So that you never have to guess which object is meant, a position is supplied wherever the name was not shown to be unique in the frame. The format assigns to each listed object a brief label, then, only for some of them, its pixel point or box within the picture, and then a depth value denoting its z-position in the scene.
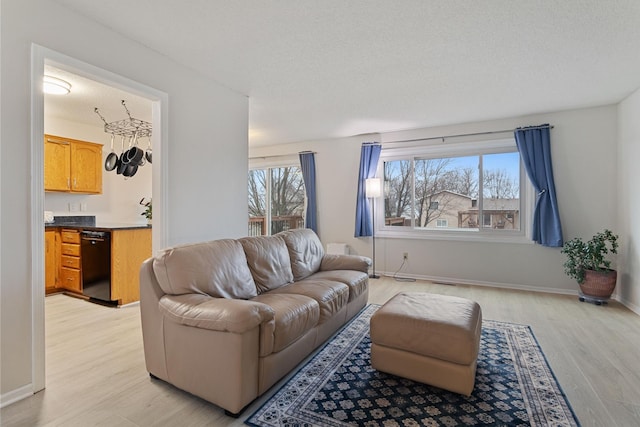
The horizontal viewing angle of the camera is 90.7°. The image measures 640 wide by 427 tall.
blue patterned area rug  1.64
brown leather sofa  1.65
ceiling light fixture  2.96
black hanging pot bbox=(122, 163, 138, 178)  3.84
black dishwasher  3.54
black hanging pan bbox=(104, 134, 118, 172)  4.14
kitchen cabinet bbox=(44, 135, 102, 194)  4.25
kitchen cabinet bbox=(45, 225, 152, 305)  3.54
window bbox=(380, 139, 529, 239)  4.48
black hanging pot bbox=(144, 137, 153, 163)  4.03
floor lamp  5.00
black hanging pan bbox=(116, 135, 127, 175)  3.86
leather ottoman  1.83
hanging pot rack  4.18
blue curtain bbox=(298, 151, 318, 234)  5.70
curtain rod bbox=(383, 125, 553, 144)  4.13
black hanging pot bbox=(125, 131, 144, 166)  3.69
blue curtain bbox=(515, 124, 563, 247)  4.01
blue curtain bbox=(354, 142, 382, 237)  5.17
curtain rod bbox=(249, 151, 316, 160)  5.79
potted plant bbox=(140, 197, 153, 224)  4.31
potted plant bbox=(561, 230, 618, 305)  3.53
